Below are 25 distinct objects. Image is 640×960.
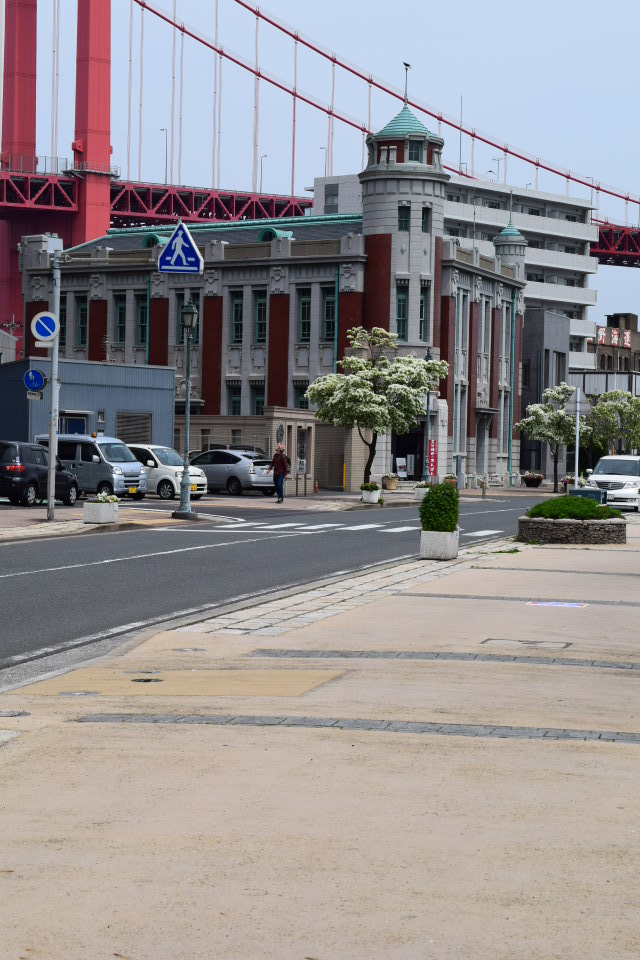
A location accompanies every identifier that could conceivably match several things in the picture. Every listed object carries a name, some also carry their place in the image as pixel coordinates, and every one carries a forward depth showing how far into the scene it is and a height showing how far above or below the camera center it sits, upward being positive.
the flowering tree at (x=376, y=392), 55.06 +2.41
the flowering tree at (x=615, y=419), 76.94 +2.05
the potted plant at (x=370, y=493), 48.53 -1.39
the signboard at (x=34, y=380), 32.84 +1.61
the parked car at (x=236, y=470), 50.84 -0.72
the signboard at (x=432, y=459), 60.78 -0.23
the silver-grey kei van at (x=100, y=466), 43.25 -0.52
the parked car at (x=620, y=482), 45.09 -0.81
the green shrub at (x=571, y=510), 28.22 -1.09
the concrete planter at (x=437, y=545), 23.47 -1.52
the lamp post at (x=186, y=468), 34.69 -0.46
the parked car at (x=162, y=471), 45.94 -0.71
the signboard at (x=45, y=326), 30.72 +2.68
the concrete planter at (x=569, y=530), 28.00 -1.49
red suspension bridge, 98.31 +22.21
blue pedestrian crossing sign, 37.77 +5.29
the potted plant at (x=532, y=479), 77.19 -1.30
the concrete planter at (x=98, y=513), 30.69 -1.40
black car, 37.62 -0.66
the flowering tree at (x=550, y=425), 75.81 +1.65
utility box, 37.50 -0.98
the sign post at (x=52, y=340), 30.88 +2.45
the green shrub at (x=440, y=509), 23.50 -0.92
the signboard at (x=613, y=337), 130.88 +11.29
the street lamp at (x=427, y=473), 55.13 -0.76
